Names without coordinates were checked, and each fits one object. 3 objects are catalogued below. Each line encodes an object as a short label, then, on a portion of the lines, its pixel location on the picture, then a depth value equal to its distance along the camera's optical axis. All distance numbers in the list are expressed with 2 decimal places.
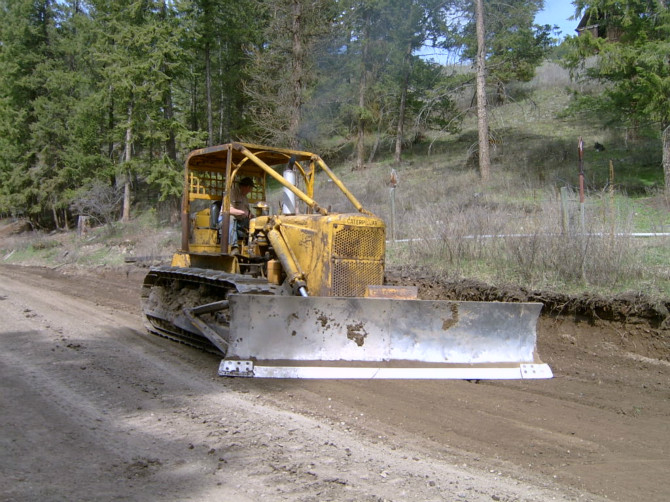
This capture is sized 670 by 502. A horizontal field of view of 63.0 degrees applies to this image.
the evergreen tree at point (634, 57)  14.27
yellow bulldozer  5.27
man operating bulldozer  6.64
